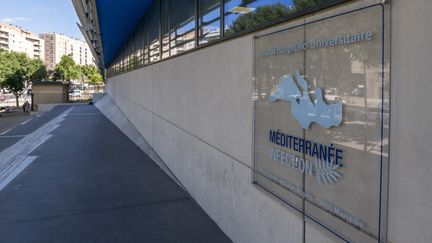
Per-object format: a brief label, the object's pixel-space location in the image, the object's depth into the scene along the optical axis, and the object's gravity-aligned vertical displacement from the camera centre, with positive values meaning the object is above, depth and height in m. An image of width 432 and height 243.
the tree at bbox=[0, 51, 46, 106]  57.70 +4.94
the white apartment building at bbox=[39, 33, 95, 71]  189.61 +27.50
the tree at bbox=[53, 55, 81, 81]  88.19 +7.37
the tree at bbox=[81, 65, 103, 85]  105.44 +7.07
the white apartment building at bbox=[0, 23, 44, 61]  143.50 +25.79
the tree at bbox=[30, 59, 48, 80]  65.75 +5.68
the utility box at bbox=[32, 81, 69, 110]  53.78 +1.28
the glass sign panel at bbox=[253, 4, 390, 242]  1.95 -0.12
